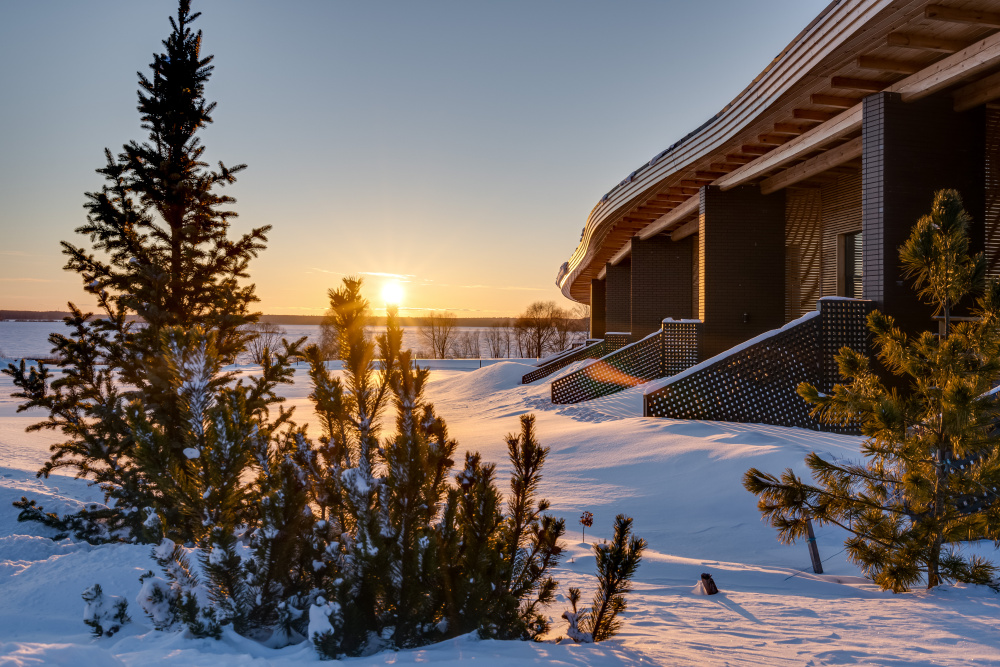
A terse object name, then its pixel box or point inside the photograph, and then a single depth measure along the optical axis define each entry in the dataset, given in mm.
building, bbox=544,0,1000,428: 7797
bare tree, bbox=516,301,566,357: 61431
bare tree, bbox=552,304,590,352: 65056
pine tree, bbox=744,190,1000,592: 4004
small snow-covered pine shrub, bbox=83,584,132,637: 2998
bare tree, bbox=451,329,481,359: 74762
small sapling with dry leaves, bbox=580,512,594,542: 4863
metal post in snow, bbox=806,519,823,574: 4932
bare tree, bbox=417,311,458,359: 70312
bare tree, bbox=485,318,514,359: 72900
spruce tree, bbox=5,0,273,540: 5418
